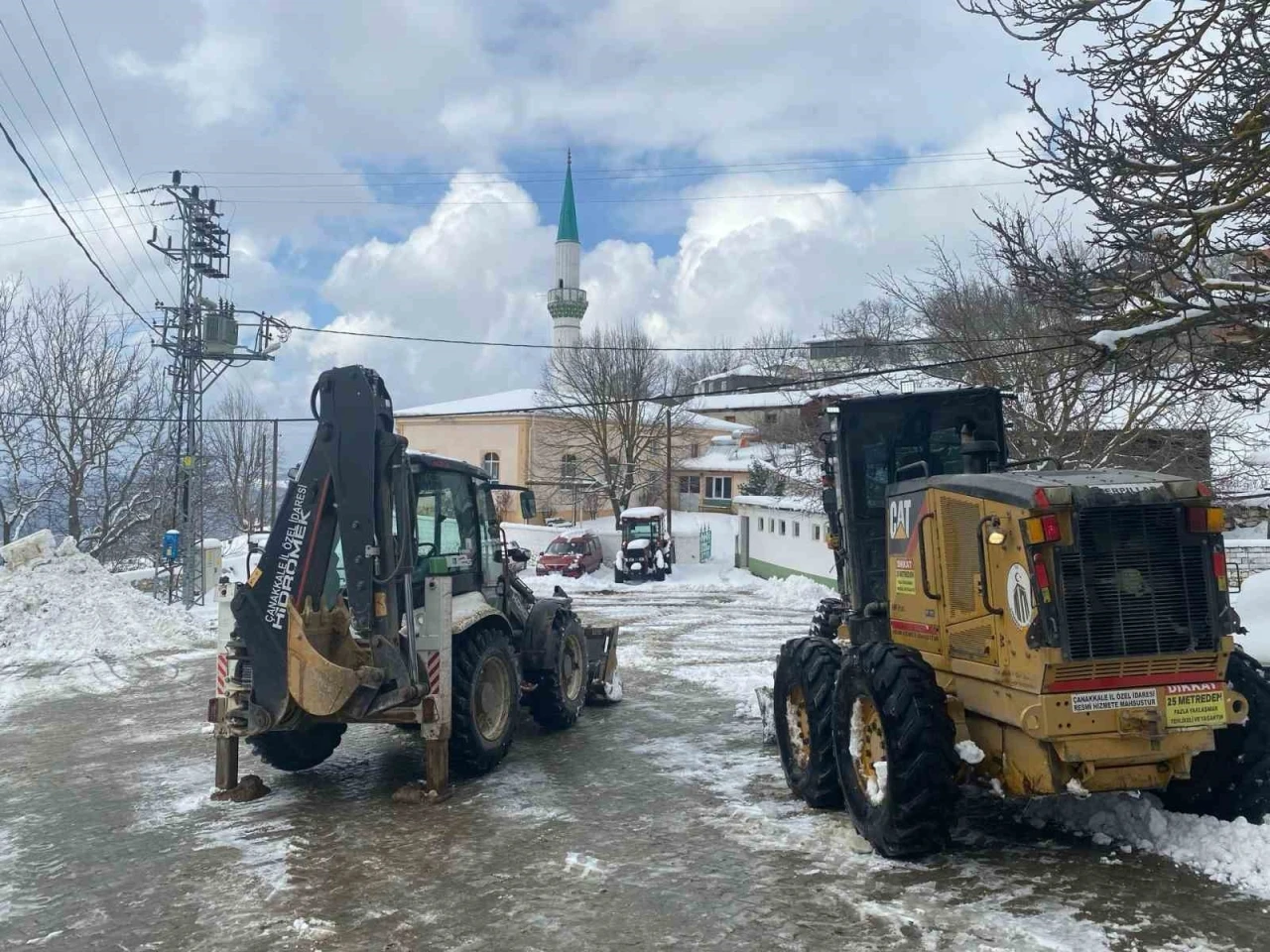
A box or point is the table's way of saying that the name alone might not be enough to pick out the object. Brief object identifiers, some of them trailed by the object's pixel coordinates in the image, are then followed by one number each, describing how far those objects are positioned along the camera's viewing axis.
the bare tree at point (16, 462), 25.45
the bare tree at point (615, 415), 47.66
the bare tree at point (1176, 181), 8.16
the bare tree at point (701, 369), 52.97
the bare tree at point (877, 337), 23.66
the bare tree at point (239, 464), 51.38
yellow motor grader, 5.16
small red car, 35.31
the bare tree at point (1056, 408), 17.53
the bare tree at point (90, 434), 26.56
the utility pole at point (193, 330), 22.44
